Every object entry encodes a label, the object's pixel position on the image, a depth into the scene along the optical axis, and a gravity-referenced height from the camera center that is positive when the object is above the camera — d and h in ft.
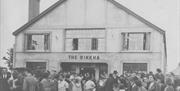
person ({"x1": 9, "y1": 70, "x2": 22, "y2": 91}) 51.52 -3.54
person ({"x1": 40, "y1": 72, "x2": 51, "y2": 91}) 47.60 -3.11
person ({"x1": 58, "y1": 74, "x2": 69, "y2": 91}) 55.77 -3.90
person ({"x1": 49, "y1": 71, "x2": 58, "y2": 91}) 48.73 -3.12
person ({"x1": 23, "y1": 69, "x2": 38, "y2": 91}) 46.91 -2.96
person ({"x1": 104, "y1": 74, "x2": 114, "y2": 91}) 55.38 -3.57
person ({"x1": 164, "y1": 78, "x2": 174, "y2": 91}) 40.06 -2.74
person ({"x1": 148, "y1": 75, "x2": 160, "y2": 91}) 45.43 -3.33
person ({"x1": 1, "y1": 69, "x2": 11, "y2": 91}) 48.39 -3.20
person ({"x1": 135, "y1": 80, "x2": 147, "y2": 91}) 39.01 -2.69
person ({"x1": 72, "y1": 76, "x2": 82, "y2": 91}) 57.82 -3.90
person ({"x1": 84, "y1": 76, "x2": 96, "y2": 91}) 59.62 -4.29
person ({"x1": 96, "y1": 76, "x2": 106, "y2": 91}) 60.15 -4.06
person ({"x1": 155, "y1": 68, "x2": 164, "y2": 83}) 50.38 -2.43
